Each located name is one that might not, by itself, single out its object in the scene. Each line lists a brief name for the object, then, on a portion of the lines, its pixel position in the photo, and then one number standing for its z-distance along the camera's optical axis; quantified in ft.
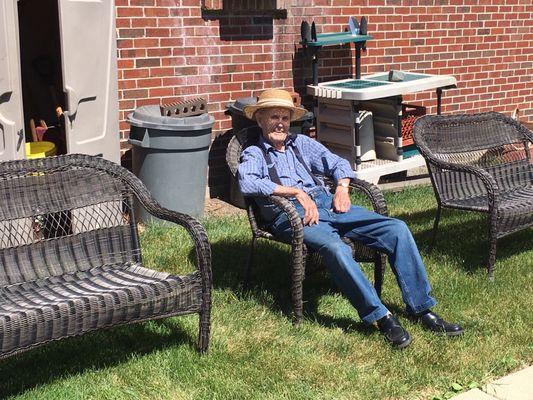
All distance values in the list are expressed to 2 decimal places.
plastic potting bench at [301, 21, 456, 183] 23.52
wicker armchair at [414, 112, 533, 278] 17.04
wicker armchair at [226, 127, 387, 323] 13.82
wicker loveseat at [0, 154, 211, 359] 11.25
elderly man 13.51
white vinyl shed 16.52
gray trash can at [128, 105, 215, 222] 20.30
